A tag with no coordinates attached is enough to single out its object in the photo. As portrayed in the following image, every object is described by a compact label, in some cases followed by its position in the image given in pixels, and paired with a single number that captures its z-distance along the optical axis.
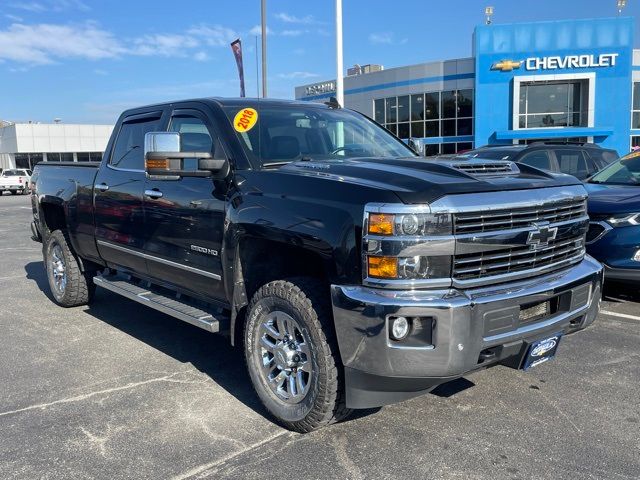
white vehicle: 36.12
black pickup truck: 2.94
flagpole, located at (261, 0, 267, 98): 17.05
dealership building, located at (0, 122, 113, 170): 54.84
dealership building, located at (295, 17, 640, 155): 32.19
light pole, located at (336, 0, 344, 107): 14.88
